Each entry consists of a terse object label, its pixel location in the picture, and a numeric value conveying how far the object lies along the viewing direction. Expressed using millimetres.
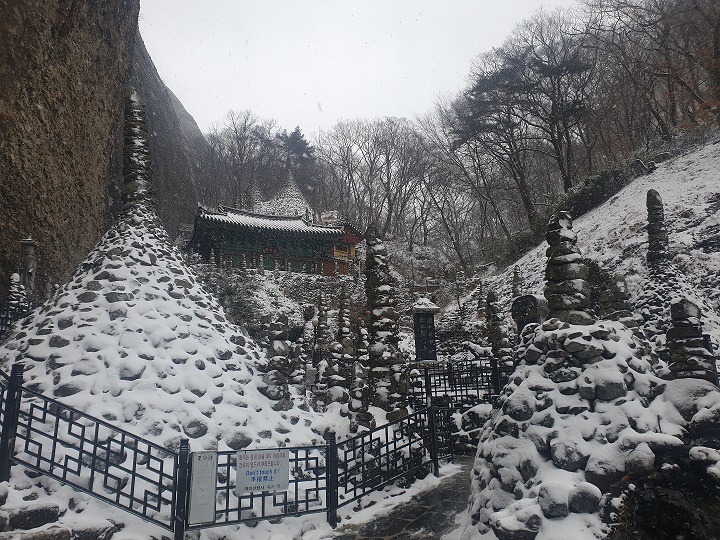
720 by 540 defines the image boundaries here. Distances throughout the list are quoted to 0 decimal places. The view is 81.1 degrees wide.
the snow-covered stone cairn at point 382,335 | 8562
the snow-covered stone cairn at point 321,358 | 9618
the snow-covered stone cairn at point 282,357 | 7555
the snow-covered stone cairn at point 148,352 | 5840
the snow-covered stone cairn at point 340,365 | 9425
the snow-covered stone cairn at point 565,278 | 5273
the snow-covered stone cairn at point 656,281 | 12914
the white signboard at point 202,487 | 4953
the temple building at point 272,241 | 29953
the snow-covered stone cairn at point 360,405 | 7891
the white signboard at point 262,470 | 5406
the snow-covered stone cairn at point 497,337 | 13155
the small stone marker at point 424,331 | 15711
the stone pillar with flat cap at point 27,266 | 10289
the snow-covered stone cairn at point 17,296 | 9836
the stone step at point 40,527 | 4012
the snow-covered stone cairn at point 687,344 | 4730
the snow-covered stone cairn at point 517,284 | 19625
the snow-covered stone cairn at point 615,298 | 10141
